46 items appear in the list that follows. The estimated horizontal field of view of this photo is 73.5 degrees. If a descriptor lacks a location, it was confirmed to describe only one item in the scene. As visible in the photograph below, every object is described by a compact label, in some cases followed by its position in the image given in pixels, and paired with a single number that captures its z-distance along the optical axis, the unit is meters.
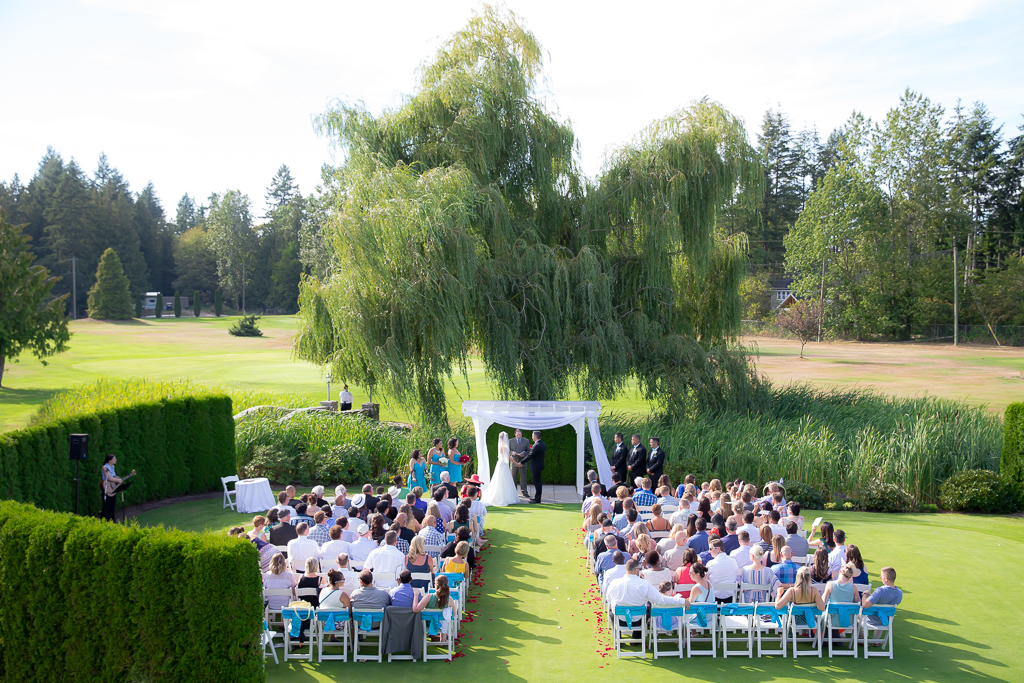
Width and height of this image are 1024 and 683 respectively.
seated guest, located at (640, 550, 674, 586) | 8.11
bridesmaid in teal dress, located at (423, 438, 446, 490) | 13.95
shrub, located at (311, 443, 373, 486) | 17.64
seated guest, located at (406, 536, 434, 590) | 8.64
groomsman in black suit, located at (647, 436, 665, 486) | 14.45
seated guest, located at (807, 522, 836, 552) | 9.49
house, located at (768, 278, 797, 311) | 68.14
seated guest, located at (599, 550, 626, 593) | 8.43
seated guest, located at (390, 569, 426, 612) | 7.82
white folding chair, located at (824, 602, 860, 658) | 7.82
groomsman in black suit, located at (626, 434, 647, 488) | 14.53
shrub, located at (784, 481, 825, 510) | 15.62
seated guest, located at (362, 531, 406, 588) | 8.50
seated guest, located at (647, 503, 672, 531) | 10.47
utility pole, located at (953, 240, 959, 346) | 52.34
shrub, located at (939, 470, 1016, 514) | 15.48
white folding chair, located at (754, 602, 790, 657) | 7.83
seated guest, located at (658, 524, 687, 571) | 8.97
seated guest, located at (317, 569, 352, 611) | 7.76
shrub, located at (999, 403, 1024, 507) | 15.57
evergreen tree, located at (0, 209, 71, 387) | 30.30
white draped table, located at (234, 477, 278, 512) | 15.04
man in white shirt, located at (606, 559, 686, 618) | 7.79
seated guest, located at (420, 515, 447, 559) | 9.75
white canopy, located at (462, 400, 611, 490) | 15.73
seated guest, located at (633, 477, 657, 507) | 12.28
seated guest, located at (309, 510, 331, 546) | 9.82
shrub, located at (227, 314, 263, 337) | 64.06
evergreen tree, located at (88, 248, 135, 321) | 66.38
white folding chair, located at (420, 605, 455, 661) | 7.78
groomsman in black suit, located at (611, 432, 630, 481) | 15.19
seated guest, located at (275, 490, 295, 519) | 10.90
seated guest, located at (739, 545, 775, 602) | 8.41
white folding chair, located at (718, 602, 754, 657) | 7.80
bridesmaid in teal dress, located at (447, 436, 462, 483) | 14.25
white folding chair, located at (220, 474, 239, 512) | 15.57
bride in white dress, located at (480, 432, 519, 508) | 15.25
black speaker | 12.47
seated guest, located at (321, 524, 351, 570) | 9.00
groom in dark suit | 15.09
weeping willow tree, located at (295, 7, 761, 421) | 17.59
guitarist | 13.48
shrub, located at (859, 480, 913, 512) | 15.55
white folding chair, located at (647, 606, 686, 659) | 7.78
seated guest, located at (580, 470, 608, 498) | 13.55
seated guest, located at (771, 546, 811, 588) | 8.29
